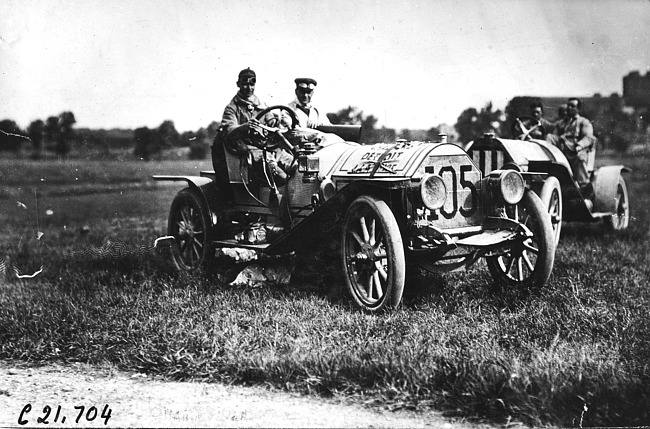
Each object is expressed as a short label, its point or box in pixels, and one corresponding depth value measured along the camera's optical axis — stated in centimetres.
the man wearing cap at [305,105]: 750
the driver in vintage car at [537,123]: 1025
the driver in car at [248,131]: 700
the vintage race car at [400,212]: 561
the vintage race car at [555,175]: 827
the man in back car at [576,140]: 1030
